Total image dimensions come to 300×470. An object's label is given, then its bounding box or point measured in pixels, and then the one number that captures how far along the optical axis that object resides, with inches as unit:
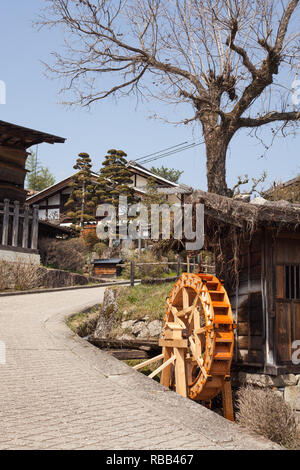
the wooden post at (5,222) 900.0
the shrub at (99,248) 1230.9
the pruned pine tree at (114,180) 1294.3
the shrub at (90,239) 1258.6
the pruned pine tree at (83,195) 1333.7
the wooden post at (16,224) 924.6
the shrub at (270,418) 239.0
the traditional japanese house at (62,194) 1409.9
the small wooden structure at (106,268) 1150.3
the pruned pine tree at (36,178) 2103.8
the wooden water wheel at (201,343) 332.5
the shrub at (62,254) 1093.1
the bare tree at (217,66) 433.7
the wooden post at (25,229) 945.5
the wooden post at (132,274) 753.0
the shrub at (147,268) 904.3
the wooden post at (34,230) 970.7
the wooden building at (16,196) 916.0
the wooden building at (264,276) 321.4
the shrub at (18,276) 791.7
